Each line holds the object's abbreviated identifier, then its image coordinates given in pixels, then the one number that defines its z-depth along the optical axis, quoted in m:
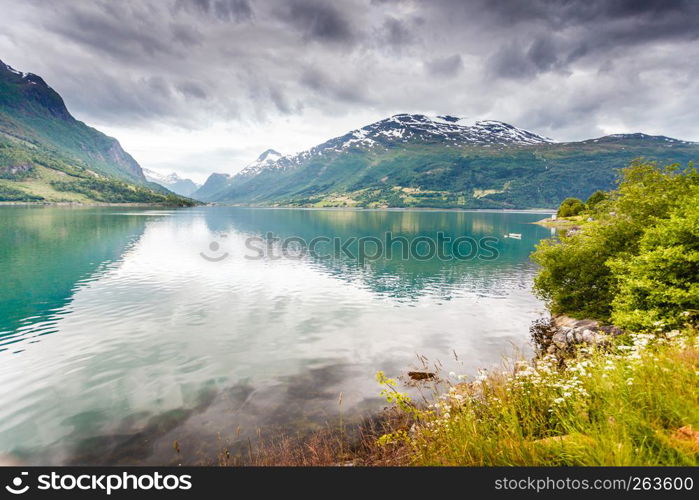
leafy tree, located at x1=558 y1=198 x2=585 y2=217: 137.00
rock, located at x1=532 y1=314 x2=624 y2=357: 20.69
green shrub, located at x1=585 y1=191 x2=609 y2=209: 117.69
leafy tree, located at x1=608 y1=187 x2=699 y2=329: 15.12
